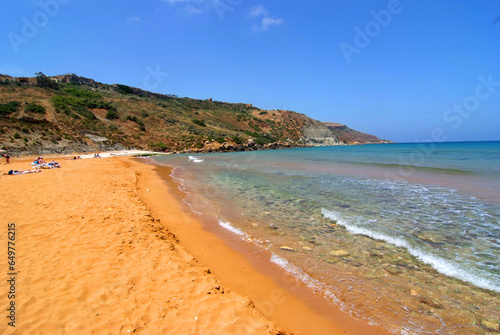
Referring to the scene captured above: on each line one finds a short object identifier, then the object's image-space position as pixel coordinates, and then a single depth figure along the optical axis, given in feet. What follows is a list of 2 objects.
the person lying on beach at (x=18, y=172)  45.09
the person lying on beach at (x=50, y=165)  57.04
